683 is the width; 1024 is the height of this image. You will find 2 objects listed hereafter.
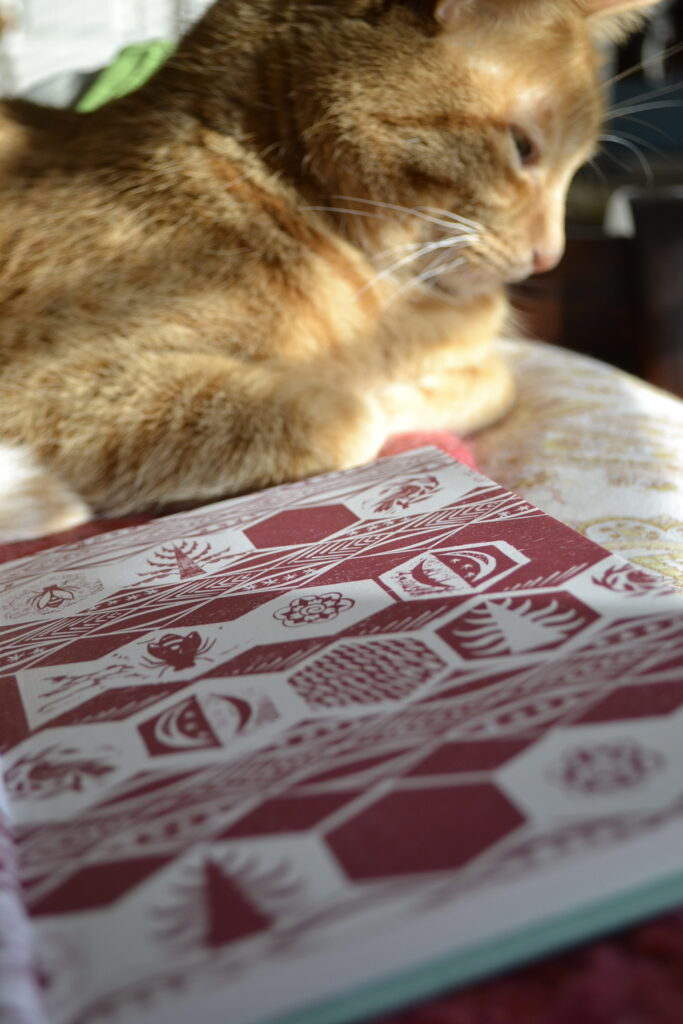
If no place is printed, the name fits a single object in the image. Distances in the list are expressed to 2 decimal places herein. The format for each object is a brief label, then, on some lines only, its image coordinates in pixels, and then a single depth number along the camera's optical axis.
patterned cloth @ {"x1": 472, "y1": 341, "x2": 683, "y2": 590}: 0.70
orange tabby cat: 0.80
